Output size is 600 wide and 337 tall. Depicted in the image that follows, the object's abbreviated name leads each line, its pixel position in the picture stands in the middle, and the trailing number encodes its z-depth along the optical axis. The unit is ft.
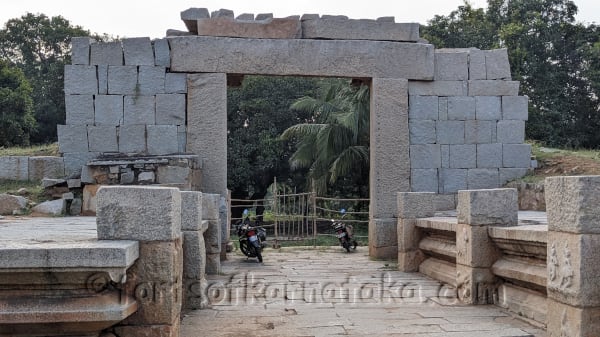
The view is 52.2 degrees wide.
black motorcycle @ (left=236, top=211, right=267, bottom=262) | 36.04
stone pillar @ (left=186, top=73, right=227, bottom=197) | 36.78
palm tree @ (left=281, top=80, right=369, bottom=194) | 65.92
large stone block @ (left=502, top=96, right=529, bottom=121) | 39.83
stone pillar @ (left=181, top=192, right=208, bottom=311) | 21.33
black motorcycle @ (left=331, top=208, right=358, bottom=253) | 42.55
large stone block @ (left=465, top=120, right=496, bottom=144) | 39.32
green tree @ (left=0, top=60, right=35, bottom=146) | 69.67
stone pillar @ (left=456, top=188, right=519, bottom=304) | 21.67
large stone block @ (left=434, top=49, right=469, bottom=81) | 39.17
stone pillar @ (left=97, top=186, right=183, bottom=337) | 13.65
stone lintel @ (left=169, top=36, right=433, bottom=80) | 36.68
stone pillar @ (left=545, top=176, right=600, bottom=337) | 13.97
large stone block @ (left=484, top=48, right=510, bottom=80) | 39.75
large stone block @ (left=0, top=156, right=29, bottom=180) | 36.70
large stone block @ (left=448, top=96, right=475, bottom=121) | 39.11
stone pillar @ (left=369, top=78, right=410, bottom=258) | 37.76
